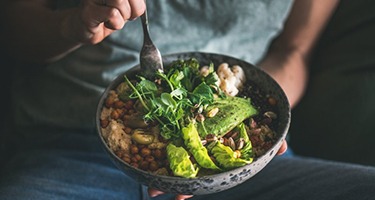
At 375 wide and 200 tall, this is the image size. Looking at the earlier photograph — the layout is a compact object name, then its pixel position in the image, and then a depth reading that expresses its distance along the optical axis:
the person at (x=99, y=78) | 0.96
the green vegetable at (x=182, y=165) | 0.71
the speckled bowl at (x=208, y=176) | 0.72
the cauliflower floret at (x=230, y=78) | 0.84
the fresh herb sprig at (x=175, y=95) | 0.76
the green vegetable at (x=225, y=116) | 0.77
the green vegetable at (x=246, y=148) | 0.74
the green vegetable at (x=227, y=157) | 0.72
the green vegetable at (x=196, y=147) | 0.72
